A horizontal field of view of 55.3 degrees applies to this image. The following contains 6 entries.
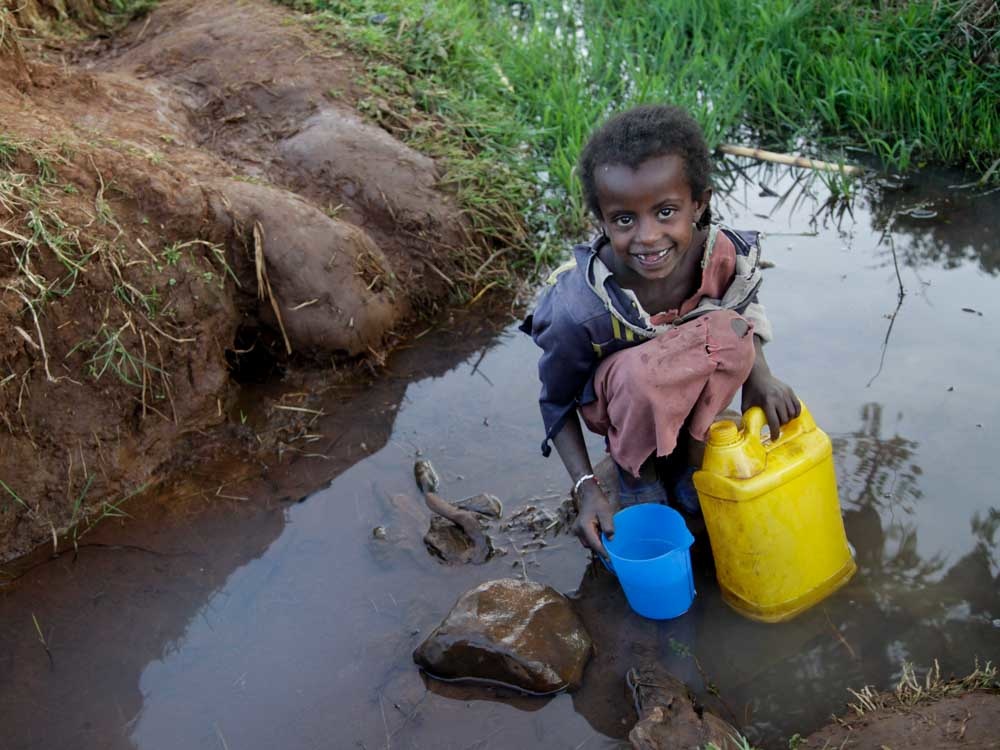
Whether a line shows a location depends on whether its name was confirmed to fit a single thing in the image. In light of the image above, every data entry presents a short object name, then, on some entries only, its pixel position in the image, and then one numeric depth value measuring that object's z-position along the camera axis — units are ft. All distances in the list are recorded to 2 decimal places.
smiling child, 7.32
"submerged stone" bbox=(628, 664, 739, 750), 6.71
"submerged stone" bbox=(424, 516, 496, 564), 9.00
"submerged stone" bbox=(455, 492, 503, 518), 9.50
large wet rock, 7.51
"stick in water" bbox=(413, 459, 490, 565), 9.00
